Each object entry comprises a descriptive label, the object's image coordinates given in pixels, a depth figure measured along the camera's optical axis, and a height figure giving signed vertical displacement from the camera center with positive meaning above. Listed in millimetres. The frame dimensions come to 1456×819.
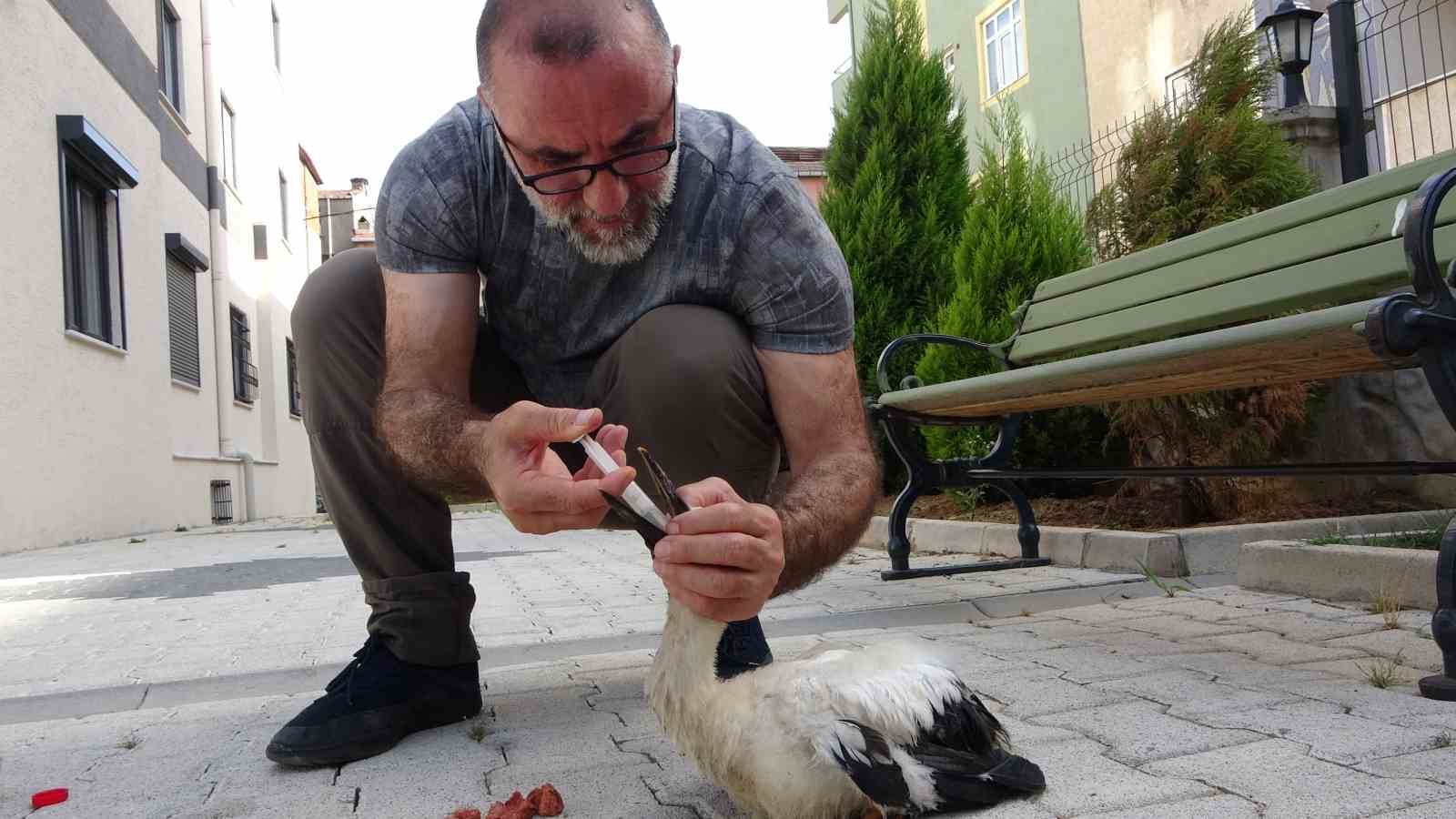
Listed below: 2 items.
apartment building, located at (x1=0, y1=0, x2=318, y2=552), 8539 +2402
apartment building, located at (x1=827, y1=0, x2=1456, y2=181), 9922 +5185
